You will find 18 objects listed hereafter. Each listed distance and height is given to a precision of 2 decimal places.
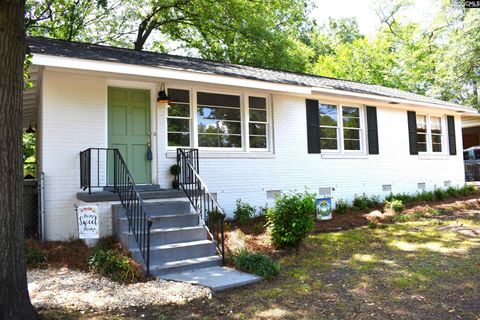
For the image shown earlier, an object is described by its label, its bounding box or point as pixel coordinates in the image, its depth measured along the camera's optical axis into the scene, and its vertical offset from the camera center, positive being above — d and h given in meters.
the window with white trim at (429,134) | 13.67 +1.47
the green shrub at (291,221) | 6.42 -0.76
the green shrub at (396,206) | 10.52 -0.91
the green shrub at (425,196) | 12.62 -0.78
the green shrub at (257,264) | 5.24 -1.24
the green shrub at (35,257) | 5.66 -1.12
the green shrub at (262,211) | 9.37 -0.84
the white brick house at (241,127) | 7.09 +1.31
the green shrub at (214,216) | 5.61 -0.61
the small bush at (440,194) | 12.98 -0.76
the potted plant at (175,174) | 7.86 +0.14
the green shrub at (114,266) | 4.99 -1.15
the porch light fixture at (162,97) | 8.03 +1.80
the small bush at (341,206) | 10.44 -0.88
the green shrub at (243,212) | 8.57 -0.79
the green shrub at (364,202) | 10.88 -0.80
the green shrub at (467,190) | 13.91 -0.67
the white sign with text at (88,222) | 5.67 -0.60
